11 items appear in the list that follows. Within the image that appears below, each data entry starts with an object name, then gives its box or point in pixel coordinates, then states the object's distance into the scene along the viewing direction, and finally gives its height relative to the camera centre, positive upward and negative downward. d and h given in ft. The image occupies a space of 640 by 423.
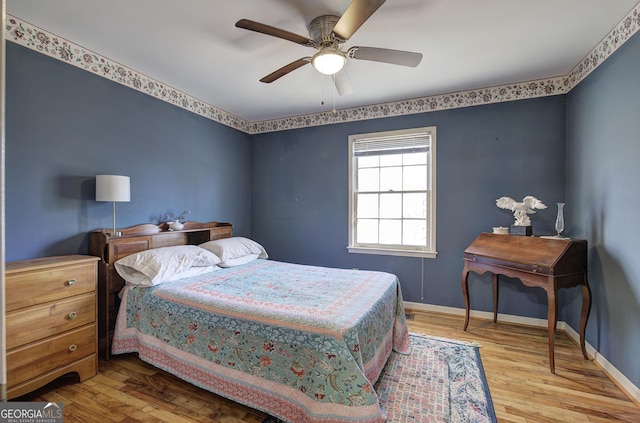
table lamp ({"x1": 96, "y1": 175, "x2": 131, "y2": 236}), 7.57 +0.57
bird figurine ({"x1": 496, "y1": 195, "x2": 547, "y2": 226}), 8.72 +0.11
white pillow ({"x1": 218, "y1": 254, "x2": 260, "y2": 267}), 9.50 -1.90
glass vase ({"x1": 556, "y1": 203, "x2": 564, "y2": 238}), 8.03 -0.26
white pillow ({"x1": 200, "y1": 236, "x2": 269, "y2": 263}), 9.60 -1.45
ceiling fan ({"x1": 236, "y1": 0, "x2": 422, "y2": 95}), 5.38 +3.58
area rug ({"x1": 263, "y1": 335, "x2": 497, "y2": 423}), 5.60 -4.21
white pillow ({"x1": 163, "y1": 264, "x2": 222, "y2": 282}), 7.80 -1.95
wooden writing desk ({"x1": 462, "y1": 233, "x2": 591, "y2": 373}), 7.10 -1.52
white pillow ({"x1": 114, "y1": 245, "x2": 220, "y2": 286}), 7.31 -1.58
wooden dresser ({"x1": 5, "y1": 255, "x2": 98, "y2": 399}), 5.47 -2.49
